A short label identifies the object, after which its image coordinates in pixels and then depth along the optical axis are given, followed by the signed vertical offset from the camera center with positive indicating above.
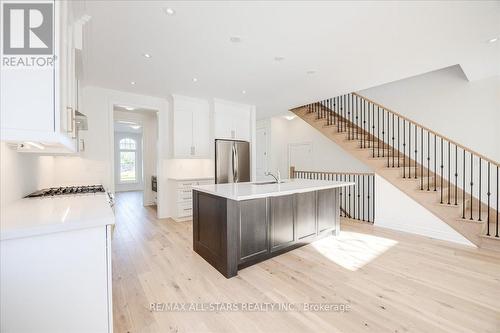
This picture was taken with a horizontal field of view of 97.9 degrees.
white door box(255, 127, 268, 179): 7.94 +0.41
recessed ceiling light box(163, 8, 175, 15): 2.04 +1.45
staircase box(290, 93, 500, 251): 3.47 +0.11
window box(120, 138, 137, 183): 10.34 +0.18
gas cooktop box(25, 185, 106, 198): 2.30 -0.33
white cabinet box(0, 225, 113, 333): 1.11 -0.65
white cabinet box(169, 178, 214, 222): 4.74 -0.75
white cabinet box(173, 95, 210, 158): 4.83 +0.85
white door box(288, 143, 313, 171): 7.21 +0.28
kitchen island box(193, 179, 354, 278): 2.45 -0.73
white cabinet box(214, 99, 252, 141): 5.27 +1.11
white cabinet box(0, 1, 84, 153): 1.08 +0.36
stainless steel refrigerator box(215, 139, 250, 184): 5.04 +0.07
